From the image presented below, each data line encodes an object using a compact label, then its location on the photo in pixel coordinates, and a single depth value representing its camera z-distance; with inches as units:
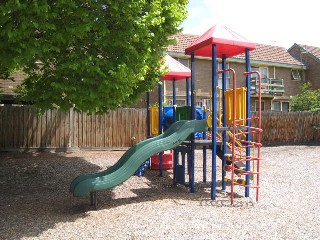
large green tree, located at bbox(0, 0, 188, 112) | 219.9
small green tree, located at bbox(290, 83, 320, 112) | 972.7
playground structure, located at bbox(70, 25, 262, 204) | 279.3
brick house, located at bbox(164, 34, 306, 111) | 1018.7
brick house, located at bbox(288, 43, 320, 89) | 1252.5
